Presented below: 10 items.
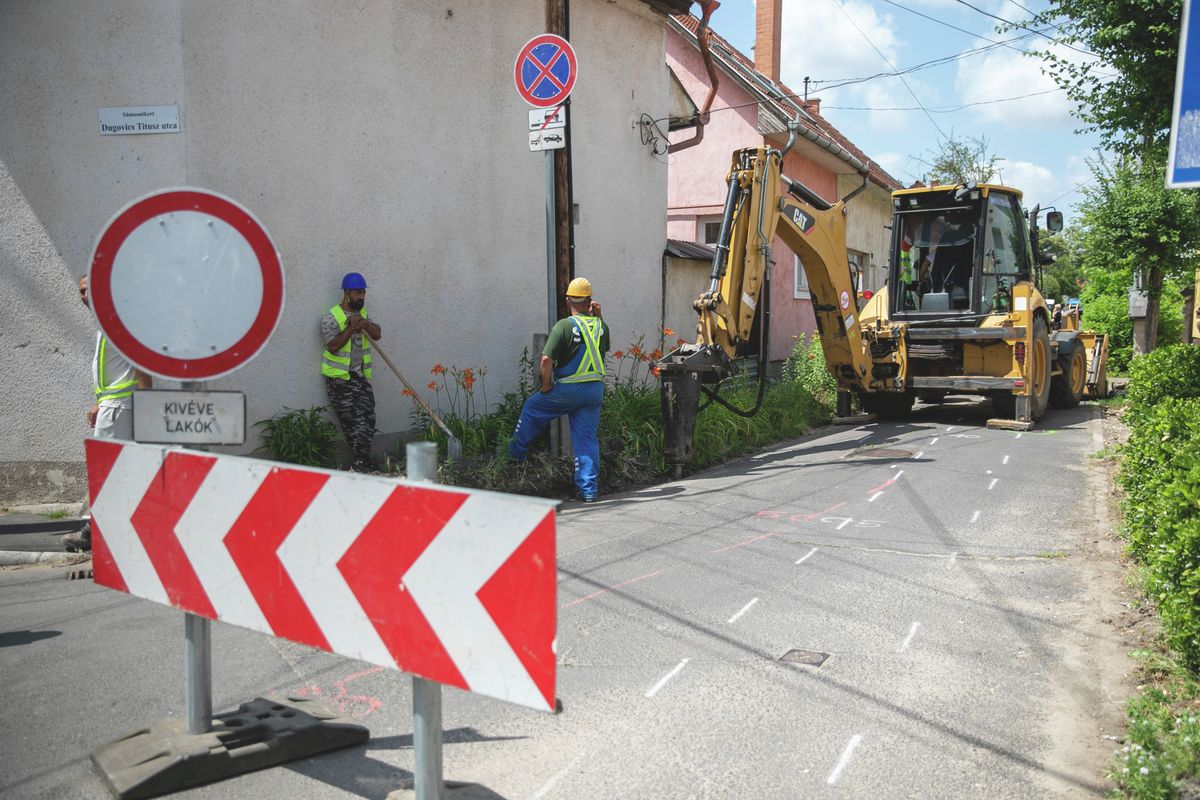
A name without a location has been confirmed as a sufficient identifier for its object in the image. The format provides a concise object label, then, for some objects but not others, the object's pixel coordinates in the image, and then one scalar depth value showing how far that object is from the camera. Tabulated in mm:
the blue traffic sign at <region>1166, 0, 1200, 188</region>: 4199
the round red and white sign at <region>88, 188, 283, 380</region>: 3488
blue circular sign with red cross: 8656
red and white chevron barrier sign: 2709
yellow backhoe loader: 12383
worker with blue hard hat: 9039
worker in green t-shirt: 8789
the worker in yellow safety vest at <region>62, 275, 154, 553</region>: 6984
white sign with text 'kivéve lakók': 3521
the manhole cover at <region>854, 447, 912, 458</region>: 11000
